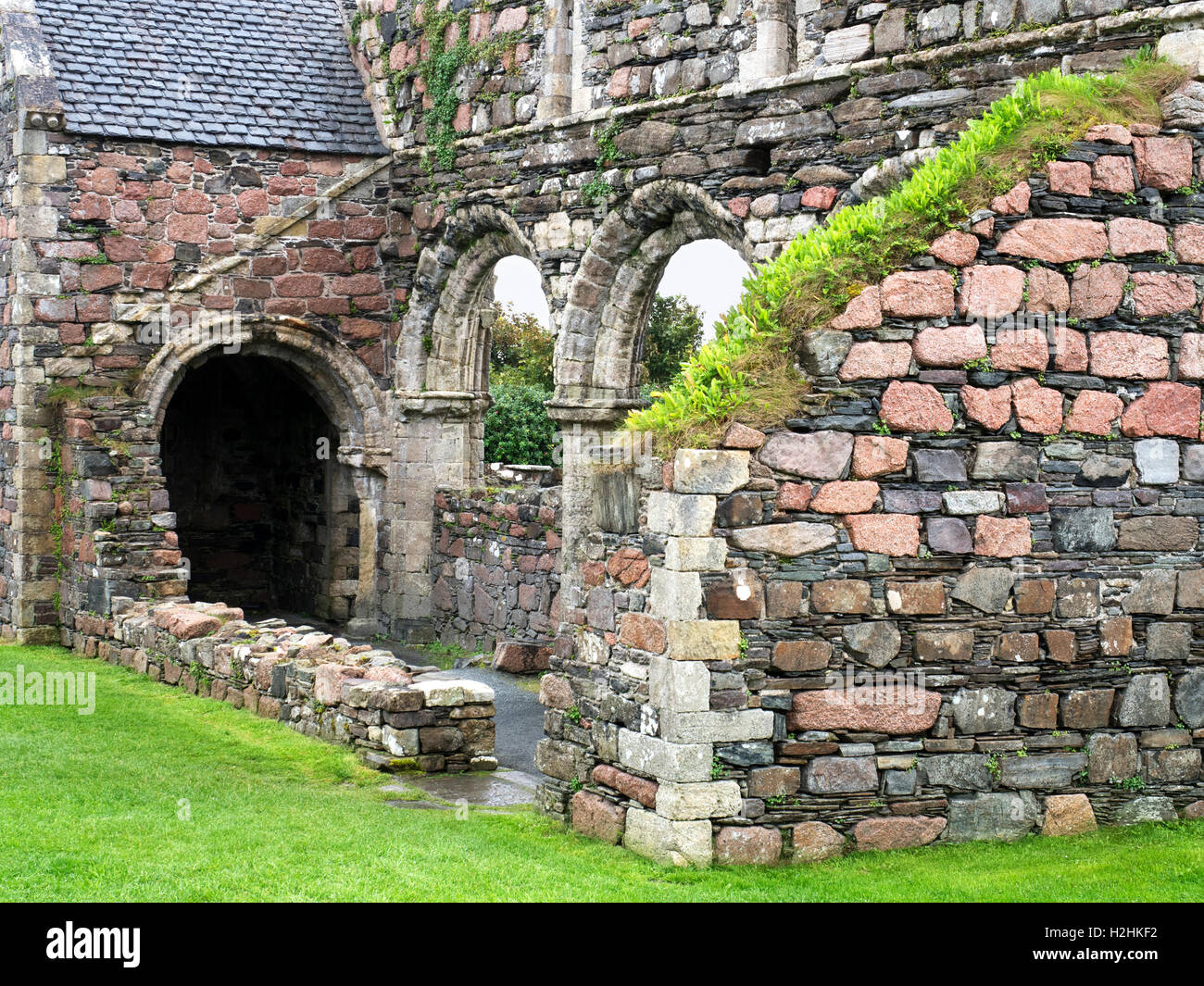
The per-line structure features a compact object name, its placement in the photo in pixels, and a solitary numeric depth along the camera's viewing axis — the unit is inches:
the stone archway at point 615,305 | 598.2
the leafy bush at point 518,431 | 1035.3
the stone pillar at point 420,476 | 718.5
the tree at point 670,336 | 1218.6
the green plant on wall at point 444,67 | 673.6
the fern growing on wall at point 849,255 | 333.4
